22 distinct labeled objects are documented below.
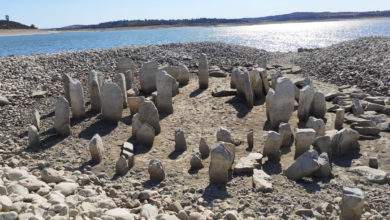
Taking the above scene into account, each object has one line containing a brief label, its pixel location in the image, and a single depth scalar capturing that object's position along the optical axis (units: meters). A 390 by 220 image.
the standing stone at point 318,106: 13.11
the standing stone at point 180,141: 11.20
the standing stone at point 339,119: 12.29
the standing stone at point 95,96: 13.82
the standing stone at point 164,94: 13.55
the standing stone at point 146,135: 11.55
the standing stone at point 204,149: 10.79
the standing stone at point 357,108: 13.10
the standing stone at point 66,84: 14.77
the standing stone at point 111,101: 13.02
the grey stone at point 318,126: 11.23
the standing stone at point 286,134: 10.94
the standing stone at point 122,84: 14.24
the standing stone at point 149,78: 15.69
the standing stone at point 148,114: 12.12
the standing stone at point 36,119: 13.03
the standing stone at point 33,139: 11.80
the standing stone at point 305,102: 12.86
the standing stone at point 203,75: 16.08
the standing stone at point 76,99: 13.27
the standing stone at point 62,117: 12.31
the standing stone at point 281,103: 12.48
